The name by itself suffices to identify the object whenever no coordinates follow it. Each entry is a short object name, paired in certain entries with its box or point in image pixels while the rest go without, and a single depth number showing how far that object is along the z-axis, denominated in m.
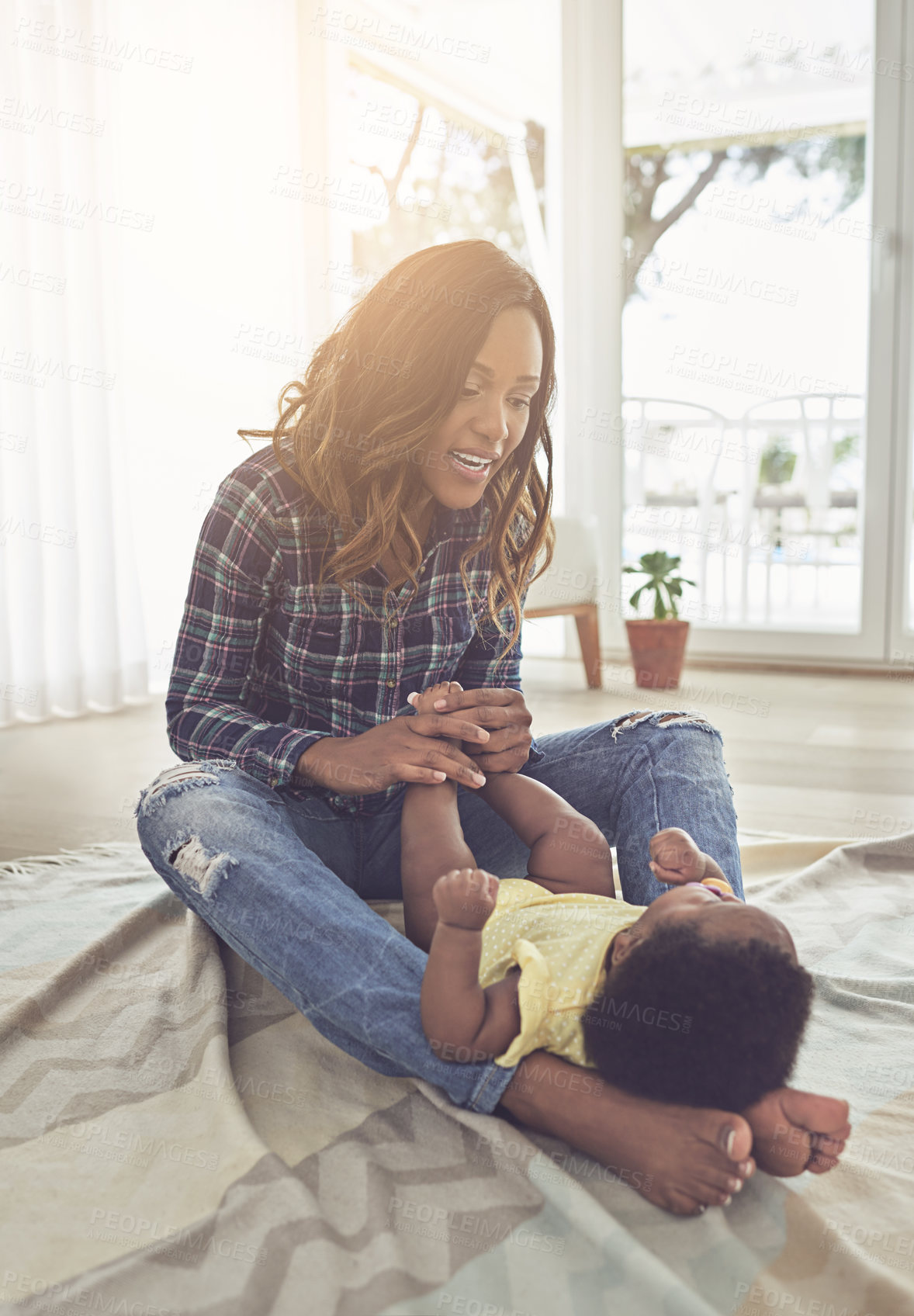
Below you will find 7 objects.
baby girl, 0.74
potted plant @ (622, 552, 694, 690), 3.07
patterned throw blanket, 0.71
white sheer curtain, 2.51
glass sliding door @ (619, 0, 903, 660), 3.15
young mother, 0.98
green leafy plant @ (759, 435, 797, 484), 3.40
